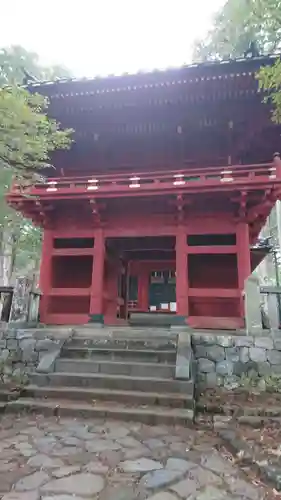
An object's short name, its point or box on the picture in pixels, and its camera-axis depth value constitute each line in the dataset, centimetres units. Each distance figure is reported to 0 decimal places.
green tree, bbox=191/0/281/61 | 439
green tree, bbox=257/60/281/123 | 421
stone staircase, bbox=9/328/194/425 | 475
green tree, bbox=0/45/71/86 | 1767
